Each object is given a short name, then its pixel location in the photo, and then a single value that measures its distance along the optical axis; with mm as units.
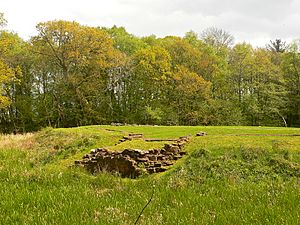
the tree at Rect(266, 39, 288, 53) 73125
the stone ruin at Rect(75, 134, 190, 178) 12875
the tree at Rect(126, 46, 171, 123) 47781
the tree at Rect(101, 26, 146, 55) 55688
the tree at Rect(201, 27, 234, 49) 66475
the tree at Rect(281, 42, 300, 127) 48866
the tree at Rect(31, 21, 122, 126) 44844
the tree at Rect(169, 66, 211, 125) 46594
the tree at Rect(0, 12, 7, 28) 37169
